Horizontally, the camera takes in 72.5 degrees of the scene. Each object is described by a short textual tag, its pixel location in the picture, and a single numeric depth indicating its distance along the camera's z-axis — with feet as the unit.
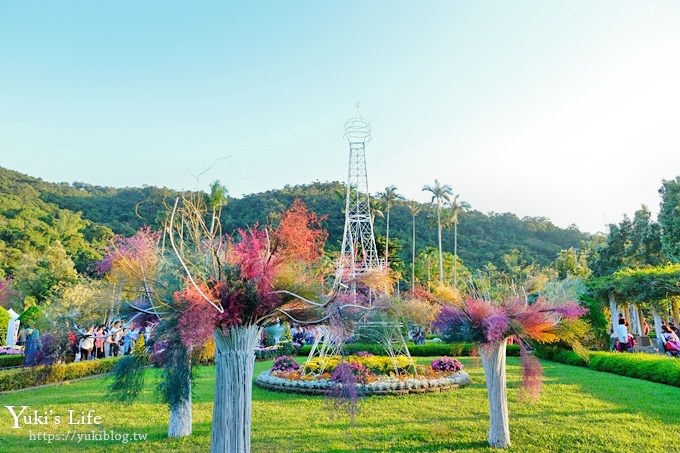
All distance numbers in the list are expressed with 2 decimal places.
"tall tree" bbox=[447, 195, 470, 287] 152.56
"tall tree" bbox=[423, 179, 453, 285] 149.18
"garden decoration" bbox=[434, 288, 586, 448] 22.22
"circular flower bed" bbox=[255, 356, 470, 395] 39.20
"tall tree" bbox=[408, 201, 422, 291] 159.20
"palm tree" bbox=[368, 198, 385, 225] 129.63
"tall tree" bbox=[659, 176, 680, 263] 90.63
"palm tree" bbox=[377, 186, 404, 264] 150.95
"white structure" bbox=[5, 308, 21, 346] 64.44
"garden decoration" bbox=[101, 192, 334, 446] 14.79
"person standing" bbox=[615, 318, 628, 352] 60.64
